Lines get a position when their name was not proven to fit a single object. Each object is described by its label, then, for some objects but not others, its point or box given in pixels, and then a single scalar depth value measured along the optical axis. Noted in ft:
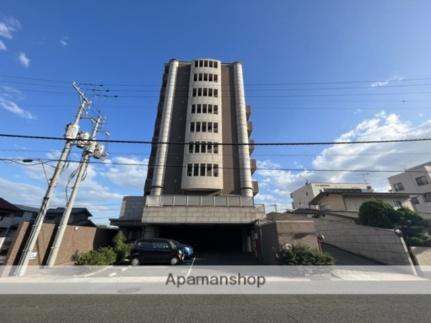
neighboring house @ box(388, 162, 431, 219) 112.78
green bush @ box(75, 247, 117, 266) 35.14
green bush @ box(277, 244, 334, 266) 32.01
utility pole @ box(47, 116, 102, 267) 39.70
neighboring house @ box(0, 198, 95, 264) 72.28
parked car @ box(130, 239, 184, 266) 43.88
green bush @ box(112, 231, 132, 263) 47.57
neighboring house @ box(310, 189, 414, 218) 74.95
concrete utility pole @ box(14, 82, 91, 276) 33.78
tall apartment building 64.85
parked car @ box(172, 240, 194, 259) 52.28
